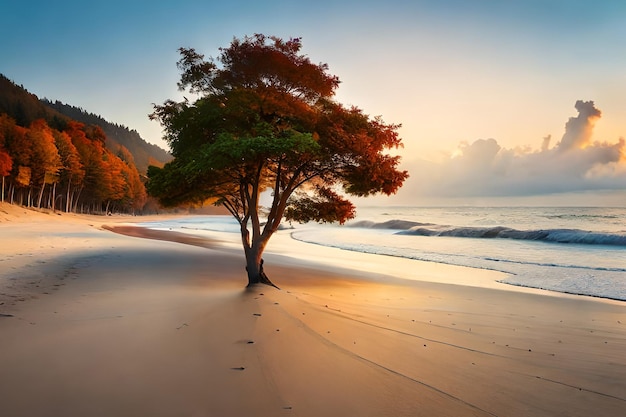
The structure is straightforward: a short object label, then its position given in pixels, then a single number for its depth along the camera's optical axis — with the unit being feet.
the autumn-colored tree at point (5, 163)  148.36
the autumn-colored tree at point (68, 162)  188.03
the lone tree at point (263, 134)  30.89
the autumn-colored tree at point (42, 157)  166.09
